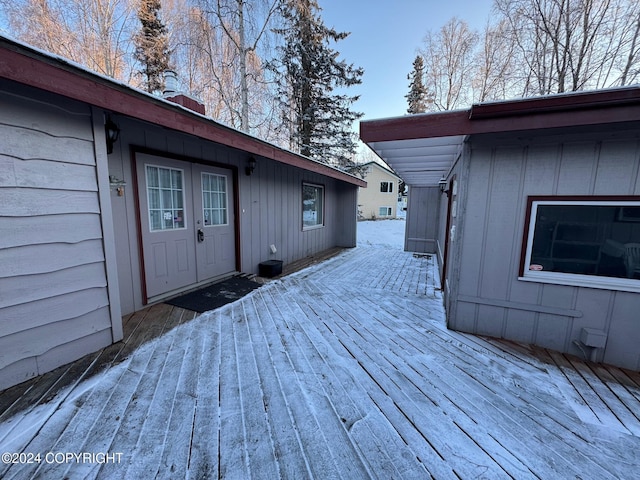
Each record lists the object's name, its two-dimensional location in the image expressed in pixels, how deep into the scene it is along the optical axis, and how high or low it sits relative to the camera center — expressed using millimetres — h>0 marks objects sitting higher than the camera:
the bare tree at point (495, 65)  10664 +6263
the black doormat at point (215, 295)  3398 -1273
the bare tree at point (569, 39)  8430 +5969
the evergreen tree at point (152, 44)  9289 +5812
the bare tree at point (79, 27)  8148 +5698
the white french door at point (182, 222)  3279 -240
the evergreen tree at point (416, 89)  16078 +7642
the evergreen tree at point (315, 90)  10047 +4920
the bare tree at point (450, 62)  12148 +7149
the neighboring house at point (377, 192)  19391 +1276
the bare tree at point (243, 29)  8062 +5710
